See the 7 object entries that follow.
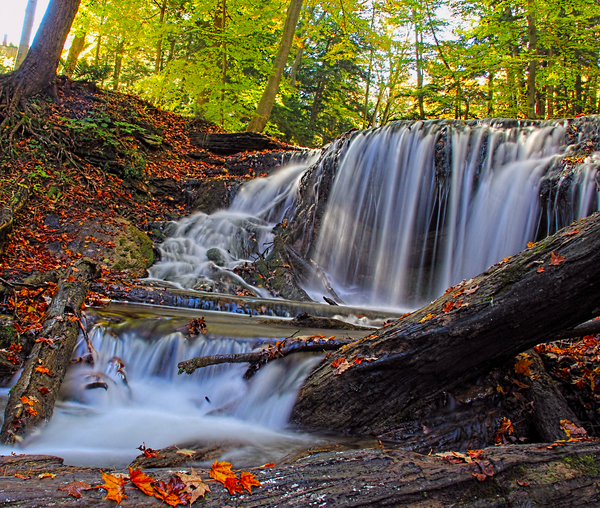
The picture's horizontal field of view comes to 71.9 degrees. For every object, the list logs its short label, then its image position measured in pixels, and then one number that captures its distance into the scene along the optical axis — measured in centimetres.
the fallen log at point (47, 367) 296
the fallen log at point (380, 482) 148
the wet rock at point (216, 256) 962
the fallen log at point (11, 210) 688
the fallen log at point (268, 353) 364
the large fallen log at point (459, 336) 238
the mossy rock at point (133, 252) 834
